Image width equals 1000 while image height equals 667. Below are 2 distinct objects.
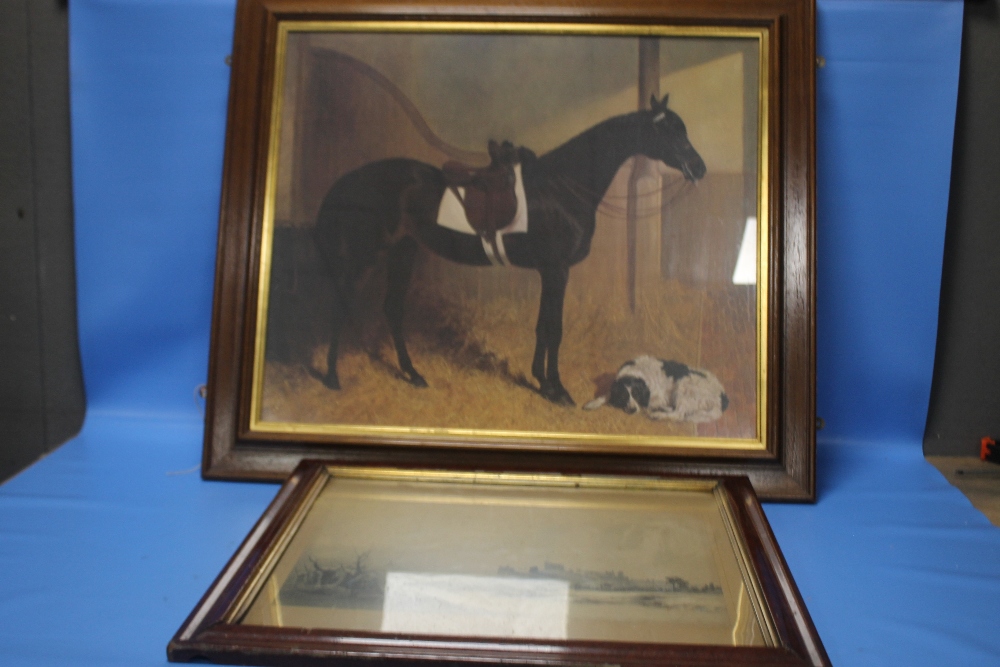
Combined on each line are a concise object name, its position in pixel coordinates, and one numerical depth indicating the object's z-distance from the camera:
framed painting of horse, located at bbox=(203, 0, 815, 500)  2.21
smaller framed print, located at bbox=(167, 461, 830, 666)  1.41
